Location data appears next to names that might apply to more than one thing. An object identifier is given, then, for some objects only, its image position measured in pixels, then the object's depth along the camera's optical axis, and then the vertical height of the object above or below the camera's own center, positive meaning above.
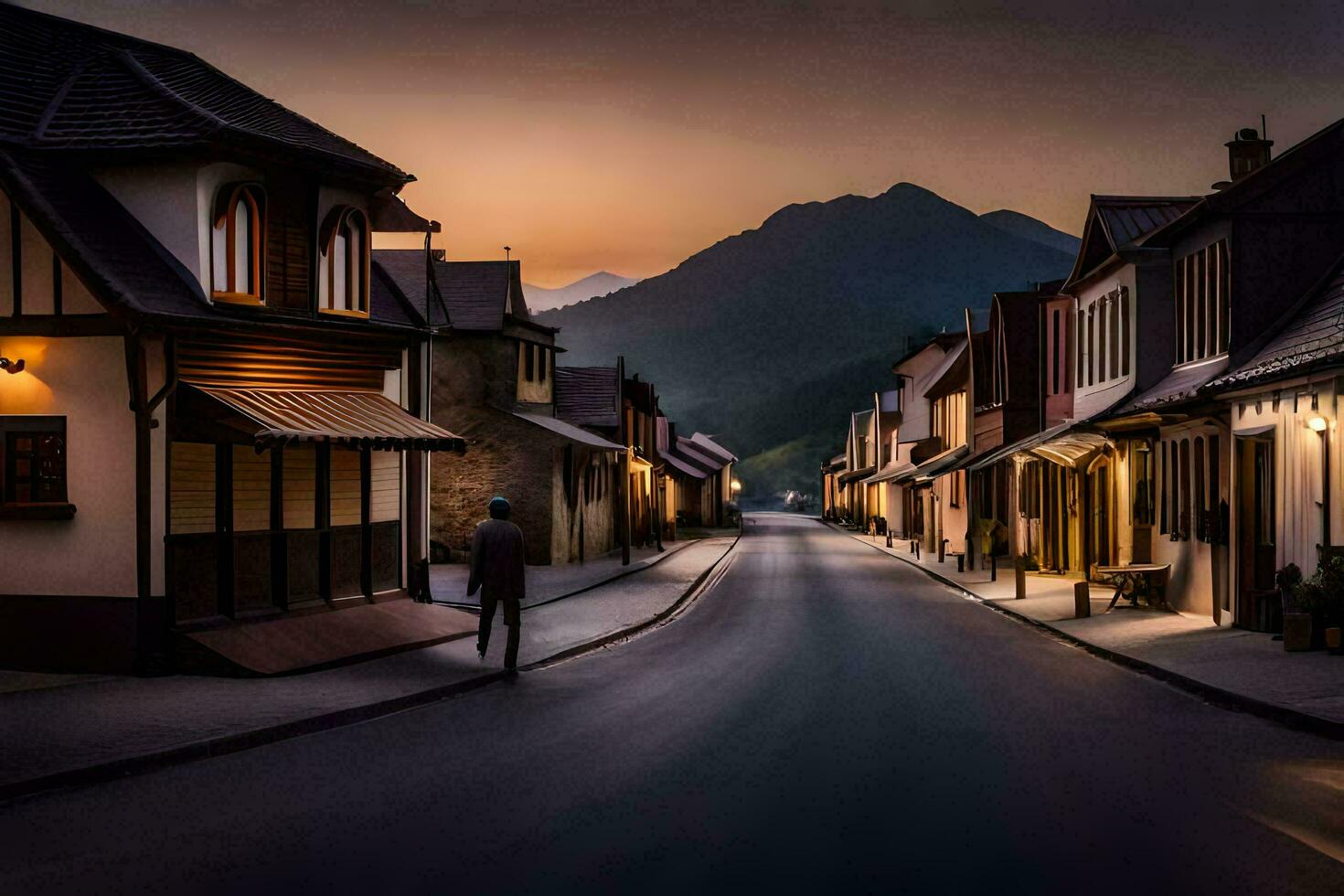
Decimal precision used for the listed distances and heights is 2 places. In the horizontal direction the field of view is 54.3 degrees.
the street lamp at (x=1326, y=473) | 16.41 -0.17
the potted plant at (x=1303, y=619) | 15.70 -1.93
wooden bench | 22.08 -2.09
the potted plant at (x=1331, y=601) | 15.55 -1.68
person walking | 15.16 -1.17
